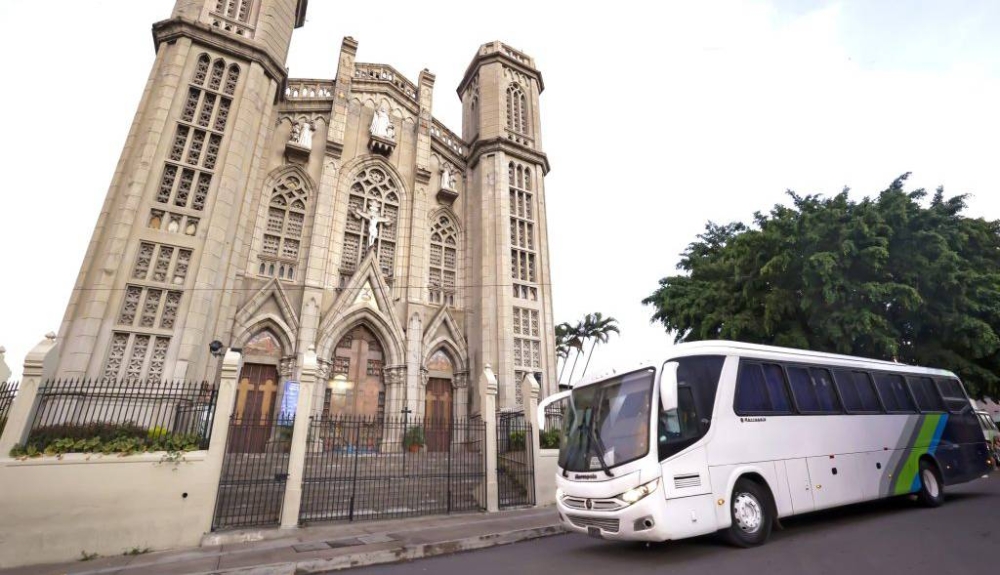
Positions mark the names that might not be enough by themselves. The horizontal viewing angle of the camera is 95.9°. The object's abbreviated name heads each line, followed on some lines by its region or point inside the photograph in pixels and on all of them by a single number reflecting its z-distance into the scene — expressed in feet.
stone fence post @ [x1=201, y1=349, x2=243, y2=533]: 27.25
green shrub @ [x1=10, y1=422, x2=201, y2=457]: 24.73
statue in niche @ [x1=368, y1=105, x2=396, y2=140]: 66.74
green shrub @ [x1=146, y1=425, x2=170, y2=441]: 27.89
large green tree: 43.39
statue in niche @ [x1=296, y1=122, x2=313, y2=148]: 61.72
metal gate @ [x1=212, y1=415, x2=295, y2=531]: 28.40
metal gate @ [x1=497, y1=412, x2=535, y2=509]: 39.04
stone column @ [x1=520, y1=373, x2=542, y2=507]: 39.22
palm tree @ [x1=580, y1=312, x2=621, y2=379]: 144.66
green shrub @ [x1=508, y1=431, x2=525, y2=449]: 44.16
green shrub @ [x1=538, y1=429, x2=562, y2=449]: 42.98
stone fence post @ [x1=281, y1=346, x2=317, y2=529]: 29.07
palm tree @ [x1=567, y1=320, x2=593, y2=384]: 146.10
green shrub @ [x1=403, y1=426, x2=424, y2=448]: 49.47
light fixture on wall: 41.55
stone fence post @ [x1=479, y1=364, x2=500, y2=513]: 35.86
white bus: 18.84
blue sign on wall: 48.99
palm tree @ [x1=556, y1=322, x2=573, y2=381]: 146.00
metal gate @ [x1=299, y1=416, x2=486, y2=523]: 32.81
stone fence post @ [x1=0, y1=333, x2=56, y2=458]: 24.41
